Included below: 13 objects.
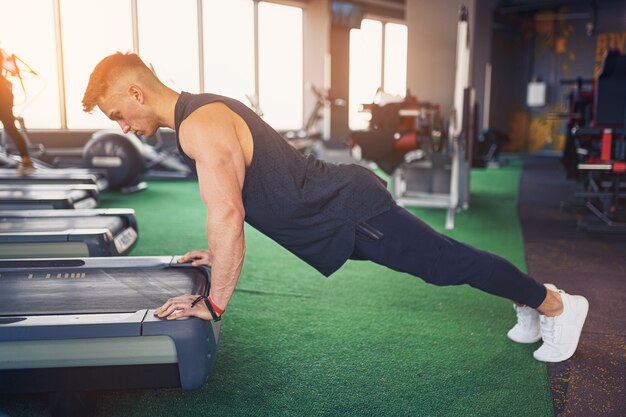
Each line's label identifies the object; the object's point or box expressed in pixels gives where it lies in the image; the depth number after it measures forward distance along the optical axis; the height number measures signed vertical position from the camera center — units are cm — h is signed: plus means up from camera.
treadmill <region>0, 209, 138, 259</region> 227 -52
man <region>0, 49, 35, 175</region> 372 +6
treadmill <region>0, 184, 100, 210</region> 314 -48
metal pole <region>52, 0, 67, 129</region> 702 +85
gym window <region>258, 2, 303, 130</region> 897 +95
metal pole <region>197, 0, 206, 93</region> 803 +116
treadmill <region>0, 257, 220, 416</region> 137 -61
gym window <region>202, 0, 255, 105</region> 816 +116
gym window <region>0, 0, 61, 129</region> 645 +94
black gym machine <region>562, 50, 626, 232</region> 366 -21
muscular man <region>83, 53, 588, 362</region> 127 -21
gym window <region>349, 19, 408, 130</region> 1032 +121
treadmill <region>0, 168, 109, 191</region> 391 -45
